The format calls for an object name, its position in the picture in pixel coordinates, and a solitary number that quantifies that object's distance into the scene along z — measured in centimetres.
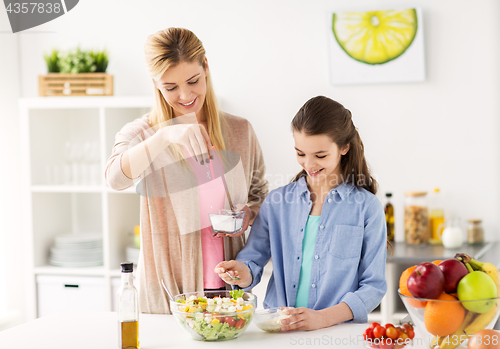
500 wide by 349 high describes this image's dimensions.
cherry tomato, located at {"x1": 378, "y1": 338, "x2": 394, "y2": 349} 110
